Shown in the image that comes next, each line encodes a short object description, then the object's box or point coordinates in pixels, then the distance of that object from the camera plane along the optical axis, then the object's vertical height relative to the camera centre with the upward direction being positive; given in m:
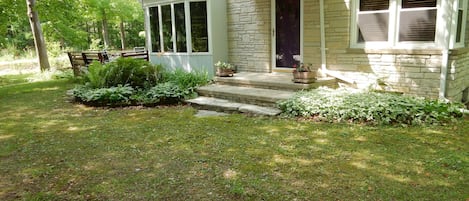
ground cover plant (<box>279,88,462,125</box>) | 4.95 -0.88
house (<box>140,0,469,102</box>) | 5.81 +0.33
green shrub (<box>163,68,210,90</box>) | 7.75 -0.53
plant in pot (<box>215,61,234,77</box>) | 7.98 -0.35
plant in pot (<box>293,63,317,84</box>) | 6.47 -0.41
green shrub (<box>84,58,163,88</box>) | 7.68 -0.38
